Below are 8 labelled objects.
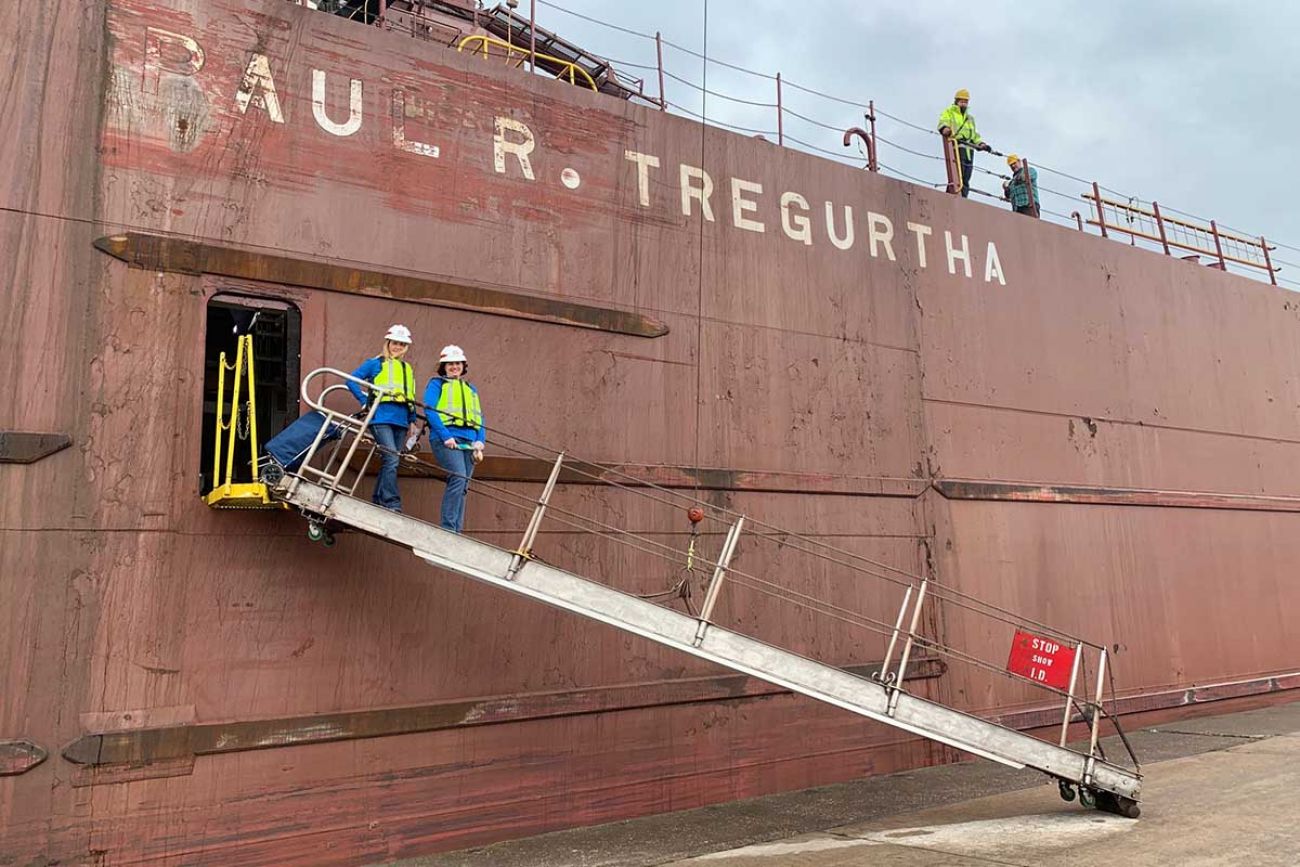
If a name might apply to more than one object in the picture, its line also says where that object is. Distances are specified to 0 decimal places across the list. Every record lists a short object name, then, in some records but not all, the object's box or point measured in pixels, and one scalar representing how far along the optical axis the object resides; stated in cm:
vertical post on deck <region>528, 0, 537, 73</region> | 801
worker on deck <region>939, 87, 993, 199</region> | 1159
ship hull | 572
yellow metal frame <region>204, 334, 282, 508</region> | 569
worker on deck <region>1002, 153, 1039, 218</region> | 1204
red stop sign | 762
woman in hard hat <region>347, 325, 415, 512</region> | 615
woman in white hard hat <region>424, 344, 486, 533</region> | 616
